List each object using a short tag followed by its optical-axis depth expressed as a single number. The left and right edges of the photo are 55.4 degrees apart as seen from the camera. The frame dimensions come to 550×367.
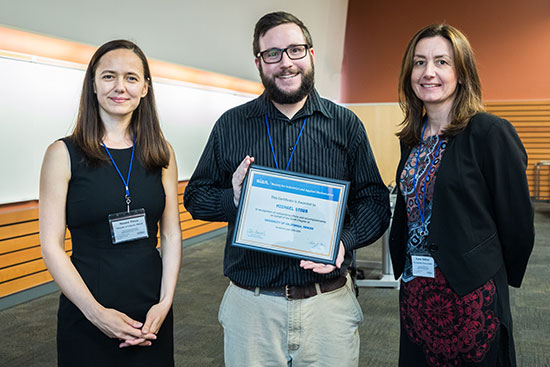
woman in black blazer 1.73
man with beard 1.70
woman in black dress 1.71
